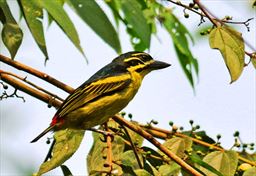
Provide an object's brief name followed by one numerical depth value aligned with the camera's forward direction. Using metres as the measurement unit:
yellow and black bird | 7.17
